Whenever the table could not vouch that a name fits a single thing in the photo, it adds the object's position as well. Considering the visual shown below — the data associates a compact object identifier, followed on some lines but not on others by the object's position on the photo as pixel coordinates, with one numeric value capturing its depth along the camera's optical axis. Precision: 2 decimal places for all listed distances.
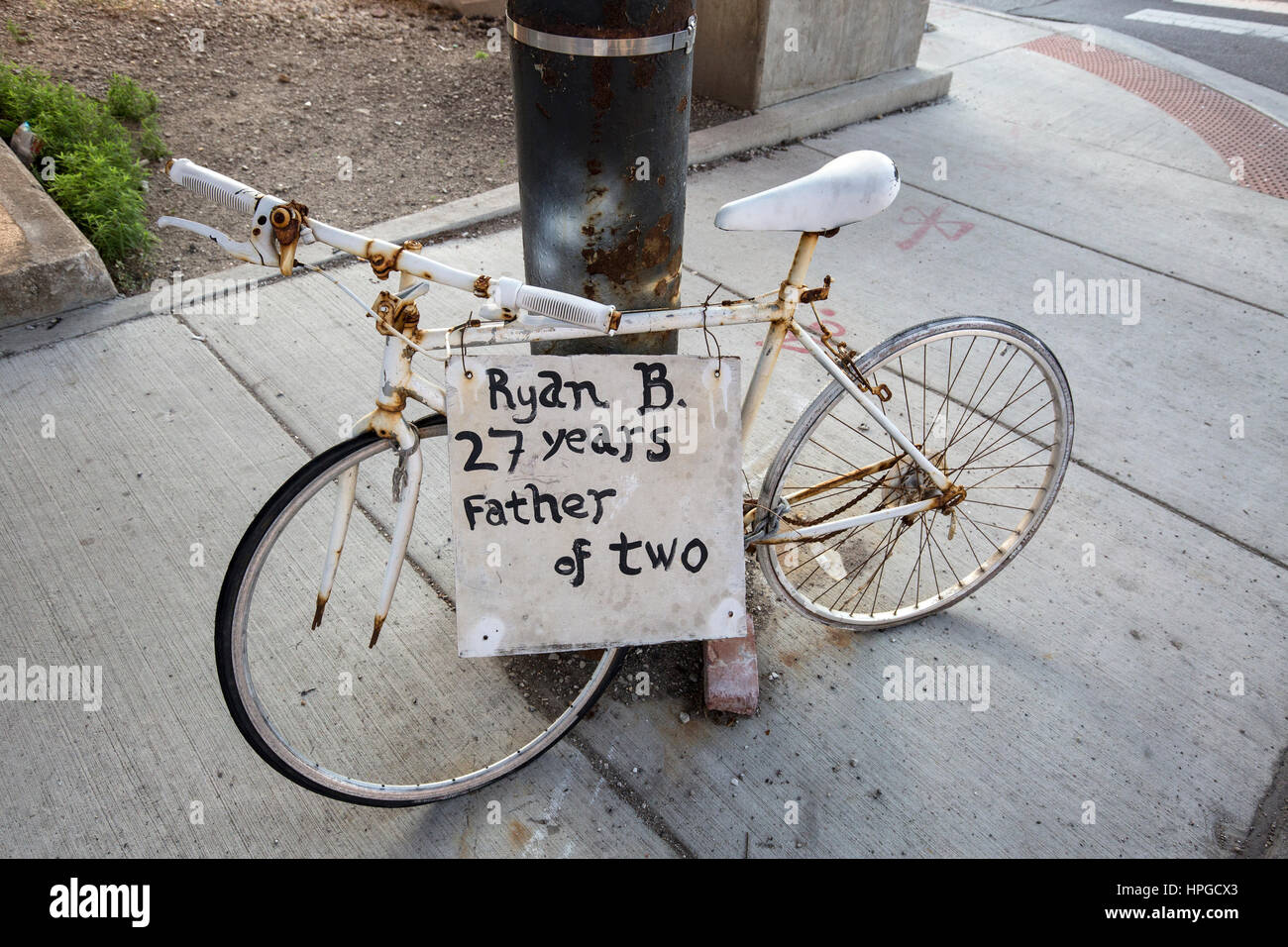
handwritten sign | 1.56
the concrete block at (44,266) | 3.18
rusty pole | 1.66
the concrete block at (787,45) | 5.04
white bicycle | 1.57
